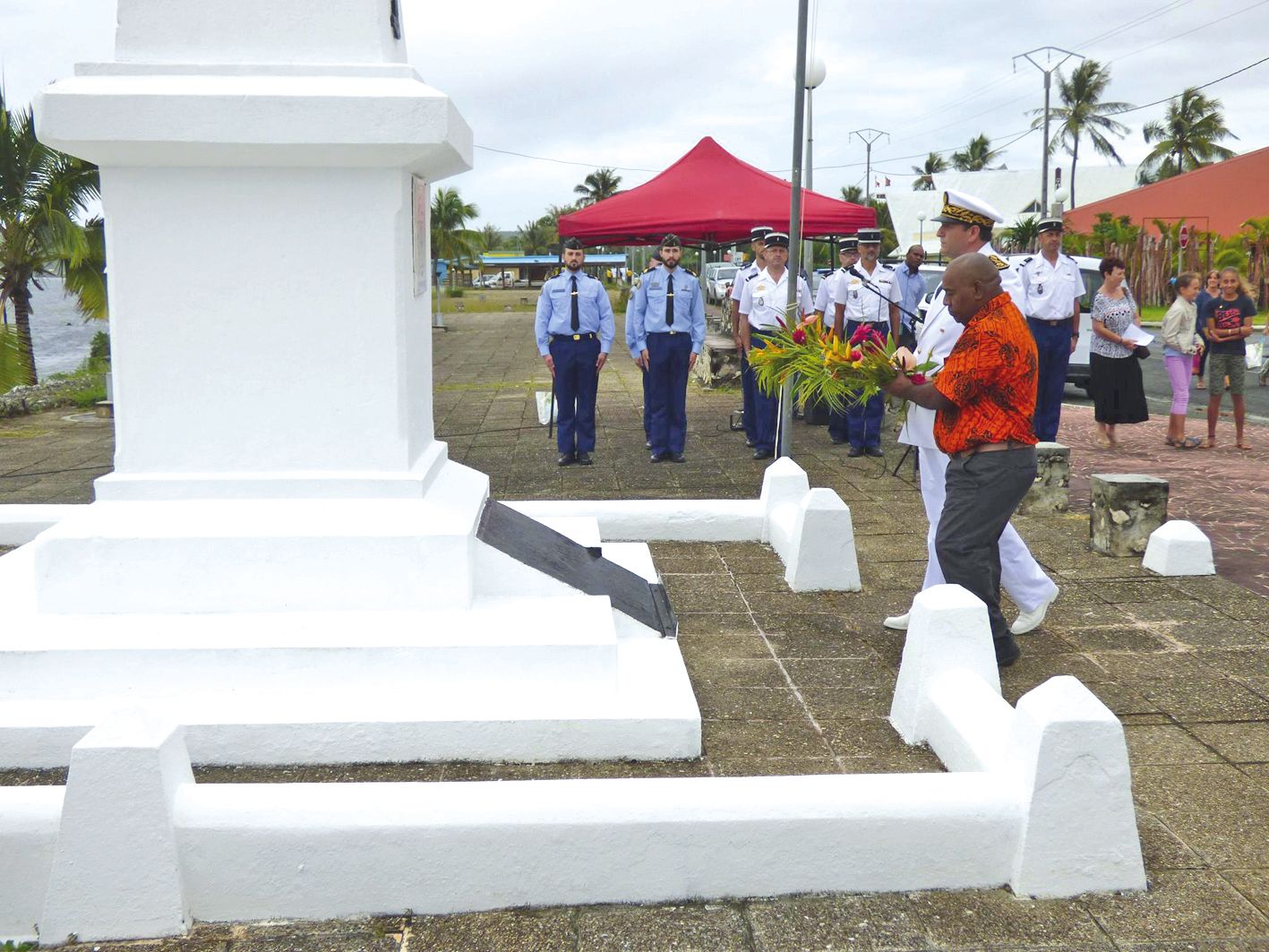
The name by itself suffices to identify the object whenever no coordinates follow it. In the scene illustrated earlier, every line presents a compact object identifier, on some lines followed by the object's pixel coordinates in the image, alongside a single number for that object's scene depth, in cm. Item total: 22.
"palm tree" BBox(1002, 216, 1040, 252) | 3020
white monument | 366
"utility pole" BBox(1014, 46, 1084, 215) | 2827
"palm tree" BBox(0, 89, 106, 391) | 1284
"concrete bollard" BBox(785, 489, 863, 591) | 559
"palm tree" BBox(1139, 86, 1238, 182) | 5022
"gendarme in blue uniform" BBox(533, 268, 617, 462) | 956
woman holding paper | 1002
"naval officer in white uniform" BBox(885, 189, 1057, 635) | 480
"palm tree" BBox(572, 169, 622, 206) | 6831
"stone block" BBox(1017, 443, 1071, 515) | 760
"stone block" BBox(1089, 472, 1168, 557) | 634
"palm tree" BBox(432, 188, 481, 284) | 3947
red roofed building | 3027
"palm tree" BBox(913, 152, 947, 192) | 7721
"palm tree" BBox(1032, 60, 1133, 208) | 5919
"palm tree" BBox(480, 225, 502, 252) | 10732
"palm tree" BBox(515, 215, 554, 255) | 8844
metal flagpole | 823
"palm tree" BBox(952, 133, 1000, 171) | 7219
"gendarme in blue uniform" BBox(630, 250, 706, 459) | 965
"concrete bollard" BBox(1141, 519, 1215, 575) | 595
